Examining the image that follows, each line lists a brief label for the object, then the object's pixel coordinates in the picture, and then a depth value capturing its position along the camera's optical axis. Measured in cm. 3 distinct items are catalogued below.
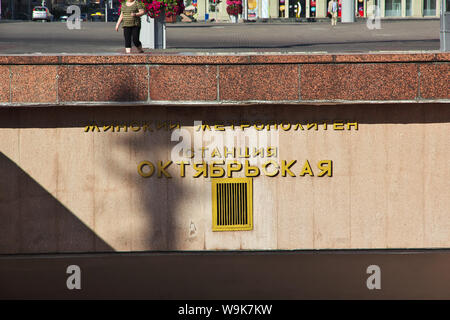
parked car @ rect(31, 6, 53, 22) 7762
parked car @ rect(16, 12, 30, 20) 9604
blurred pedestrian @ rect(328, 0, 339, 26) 4141
